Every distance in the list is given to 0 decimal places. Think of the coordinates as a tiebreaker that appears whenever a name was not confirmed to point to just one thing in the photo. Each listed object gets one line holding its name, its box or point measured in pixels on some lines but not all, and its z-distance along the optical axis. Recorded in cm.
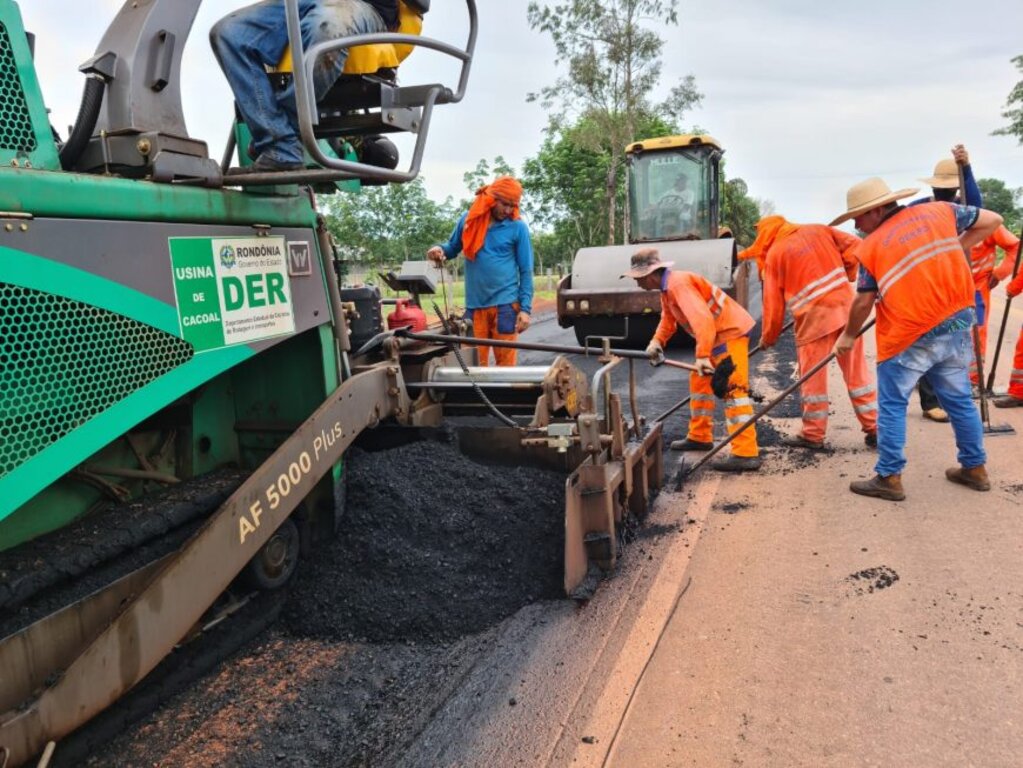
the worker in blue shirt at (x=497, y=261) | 549
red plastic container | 394
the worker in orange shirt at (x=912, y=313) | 420
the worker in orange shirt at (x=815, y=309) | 545
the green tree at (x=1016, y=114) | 3519
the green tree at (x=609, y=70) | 2267
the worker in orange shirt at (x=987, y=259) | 615
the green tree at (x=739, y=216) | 2891
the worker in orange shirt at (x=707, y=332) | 496
